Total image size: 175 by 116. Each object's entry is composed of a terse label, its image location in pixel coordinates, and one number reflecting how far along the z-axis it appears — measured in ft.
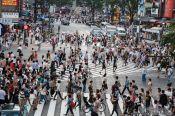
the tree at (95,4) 390.21
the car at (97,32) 233.19
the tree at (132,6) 253.65
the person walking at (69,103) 79.20
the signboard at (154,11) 266.08
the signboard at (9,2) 154.54
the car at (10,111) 64.25
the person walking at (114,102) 79.71
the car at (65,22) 338.81
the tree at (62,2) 442.18
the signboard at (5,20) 131.25
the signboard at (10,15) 141.87
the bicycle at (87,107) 82.88
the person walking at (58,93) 92.14
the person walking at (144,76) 118.26
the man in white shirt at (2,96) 80.28
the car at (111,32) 235.40
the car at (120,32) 239.09
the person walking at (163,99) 84.23
